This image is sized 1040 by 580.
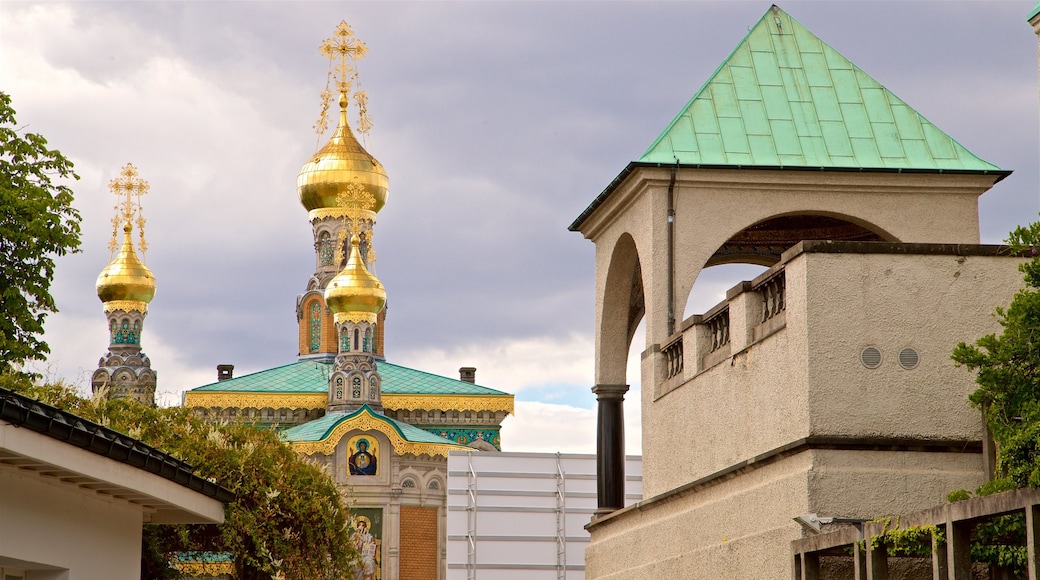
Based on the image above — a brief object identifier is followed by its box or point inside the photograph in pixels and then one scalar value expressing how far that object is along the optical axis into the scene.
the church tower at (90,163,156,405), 69.38
